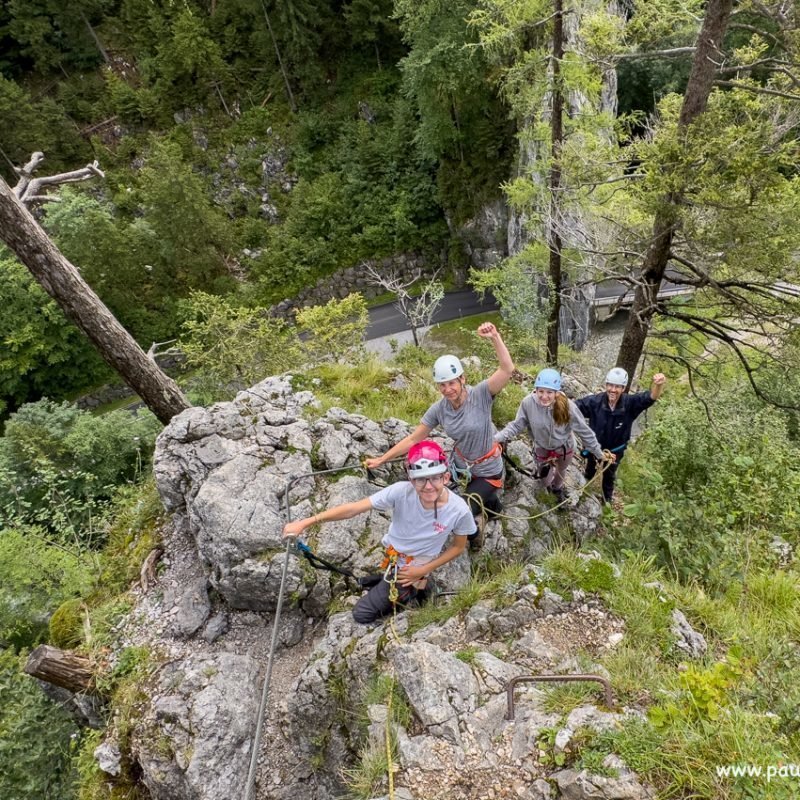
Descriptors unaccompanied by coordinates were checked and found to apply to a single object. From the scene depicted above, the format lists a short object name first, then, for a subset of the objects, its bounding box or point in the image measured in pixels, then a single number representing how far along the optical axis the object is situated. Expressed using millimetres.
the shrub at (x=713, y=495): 4555
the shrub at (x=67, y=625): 5730
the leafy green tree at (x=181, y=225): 23859
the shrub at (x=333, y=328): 13625
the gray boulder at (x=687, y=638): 3559
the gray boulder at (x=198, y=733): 4328
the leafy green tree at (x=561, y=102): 7148
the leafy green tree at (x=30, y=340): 24438
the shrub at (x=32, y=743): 6312
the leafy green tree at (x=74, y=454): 13117
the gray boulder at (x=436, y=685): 3337
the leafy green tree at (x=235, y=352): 12953
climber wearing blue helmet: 4883
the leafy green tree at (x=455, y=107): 19344
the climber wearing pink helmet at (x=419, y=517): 3625
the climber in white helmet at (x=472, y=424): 4488
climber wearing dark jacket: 5324
